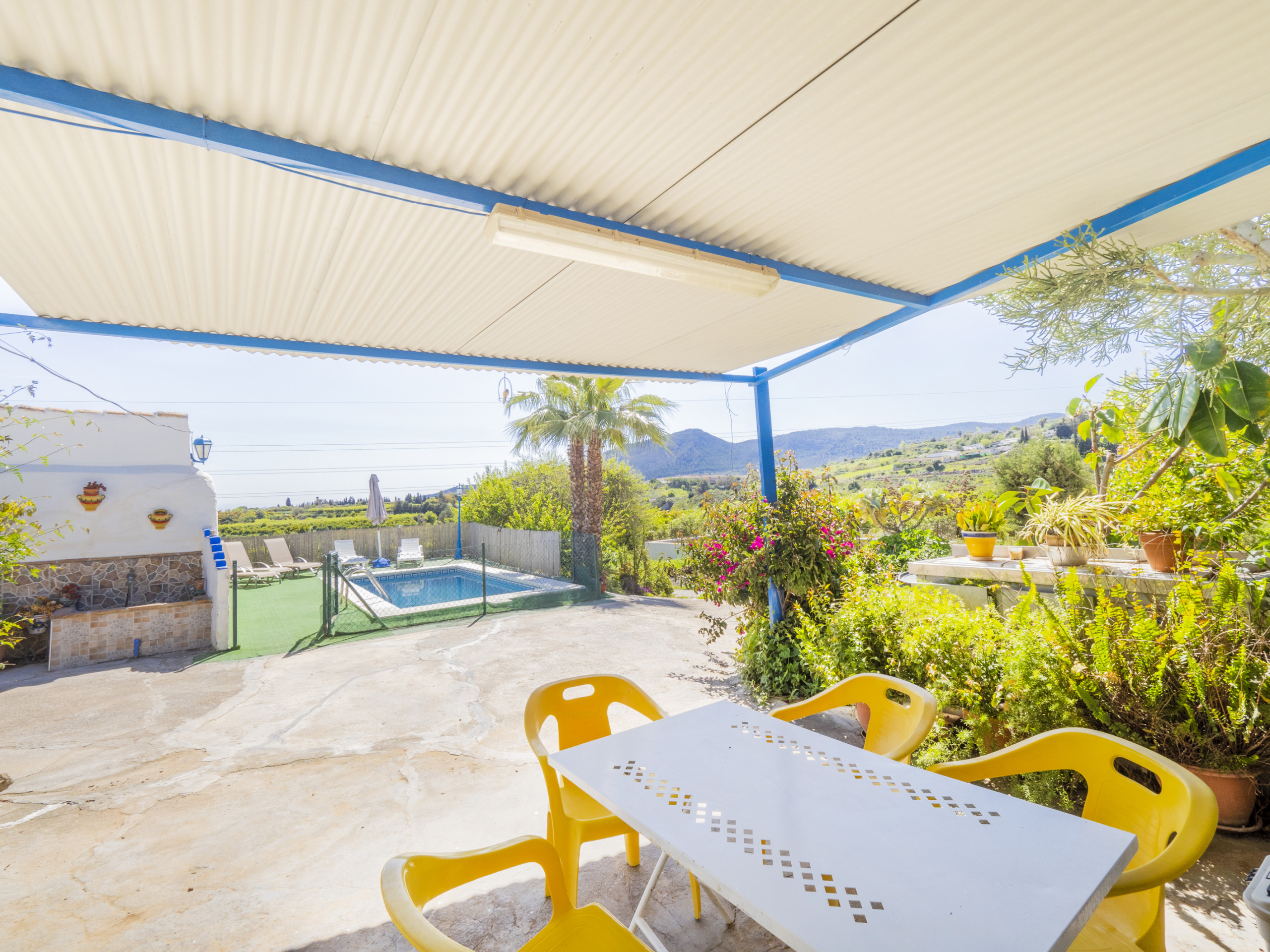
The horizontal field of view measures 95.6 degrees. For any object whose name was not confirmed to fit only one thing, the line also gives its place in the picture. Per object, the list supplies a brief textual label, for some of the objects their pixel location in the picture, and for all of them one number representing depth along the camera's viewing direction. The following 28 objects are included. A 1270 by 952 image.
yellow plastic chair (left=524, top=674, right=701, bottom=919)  2.17
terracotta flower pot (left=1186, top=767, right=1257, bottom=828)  2.53
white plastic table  1.10
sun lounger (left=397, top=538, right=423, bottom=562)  15.16
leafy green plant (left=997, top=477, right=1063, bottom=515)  4.10
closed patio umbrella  14.32
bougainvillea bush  4.84
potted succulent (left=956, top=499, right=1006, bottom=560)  4.20
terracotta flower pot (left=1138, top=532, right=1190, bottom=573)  3.19
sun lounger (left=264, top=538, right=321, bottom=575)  14.12
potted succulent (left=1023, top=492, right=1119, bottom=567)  3.60
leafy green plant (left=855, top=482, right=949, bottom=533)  8.59
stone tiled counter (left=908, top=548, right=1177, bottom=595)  3.13
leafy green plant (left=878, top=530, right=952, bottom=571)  6.32
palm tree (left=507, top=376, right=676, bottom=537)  12.20
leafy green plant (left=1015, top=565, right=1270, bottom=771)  2.42
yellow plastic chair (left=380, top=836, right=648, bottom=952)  1.13
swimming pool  12.09
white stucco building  7.42
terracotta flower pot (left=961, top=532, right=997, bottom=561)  4.18
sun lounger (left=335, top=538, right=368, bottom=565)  13.90
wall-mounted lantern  8.80
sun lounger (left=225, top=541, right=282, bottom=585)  12.63
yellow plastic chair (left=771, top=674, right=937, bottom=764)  2.29
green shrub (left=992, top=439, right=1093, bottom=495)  14.88
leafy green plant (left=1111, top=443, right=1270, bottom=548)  3.05
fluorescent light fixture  2.40
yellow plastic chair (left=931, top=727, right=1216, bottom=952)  1.31
